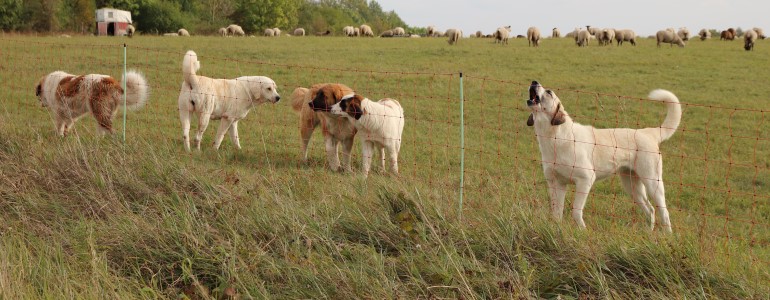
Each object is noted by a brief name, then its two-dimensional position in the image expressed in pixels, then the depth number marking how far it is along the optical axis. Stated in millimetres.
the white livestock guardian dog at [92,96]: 10031
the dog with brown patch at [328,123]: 9250
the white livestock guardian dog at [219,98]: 10531
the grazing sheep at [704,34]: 53147
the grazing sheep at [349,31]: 67062
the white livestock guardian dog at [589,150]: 6895
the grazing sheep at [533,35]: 40750
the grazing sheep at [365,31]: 67125
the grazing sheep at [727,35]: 48844
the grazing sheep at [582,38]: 38844
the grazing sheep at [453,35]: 43344
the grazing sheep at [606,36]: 41531
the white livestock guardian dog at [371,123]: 8898
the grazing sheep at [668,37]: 40625
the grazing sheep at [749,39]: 34594
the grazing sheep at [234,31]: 62469
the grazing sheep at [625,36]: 41781
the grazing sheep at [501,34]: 43750
